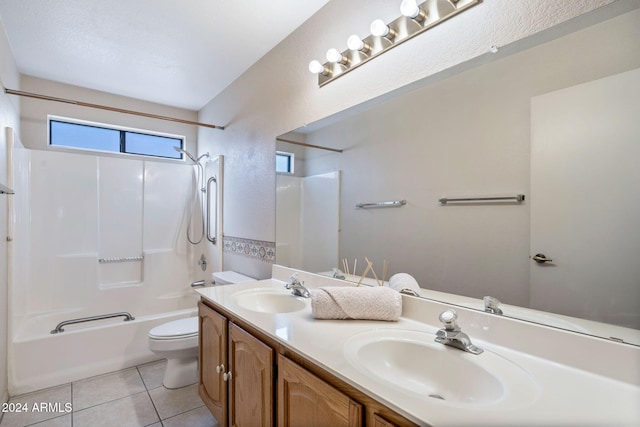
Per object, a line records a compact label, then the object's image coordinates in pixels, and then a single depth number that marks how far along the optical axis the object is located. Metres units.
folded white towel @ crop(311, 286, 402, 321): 1.19
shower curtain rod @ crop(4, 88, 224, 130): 2.11
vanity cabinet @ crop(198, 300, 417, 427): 0.80
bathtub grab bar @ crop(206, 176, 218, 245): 3.08
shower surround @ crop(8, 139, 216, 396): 2.23
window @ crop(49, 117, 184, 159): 2.97
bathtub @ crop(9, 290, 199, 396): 2.11
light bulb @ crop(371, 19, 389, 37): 1.32
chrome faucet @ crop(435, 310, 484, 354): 0.94
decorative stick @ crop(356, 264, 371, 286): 1.50
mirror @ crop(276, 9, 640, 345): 0.85
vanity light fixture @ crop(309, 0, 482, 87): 1.16
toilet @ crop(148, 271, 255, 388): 2.07
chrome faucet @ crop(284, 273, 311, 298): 1.65
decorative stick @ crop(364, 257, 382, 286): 1.46
